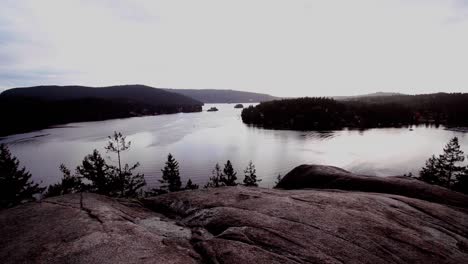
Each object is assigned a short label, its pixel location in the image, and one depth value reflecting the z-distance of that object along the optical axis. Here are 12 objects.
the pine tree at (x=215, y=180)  52.34
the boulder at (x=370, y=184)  13.93
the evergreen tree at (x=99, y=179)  41.34
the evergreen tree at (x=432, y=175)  47.78
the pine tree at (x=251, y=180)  50.46
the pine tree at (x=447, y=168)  47.41
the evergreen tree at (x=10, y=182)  35.00
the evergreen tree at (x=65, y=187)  38.16
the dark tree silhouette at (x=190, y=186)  47.24
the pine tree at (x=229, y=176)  51.28
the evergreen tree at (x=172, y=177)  50.30
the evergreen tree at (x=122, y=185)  40.88
